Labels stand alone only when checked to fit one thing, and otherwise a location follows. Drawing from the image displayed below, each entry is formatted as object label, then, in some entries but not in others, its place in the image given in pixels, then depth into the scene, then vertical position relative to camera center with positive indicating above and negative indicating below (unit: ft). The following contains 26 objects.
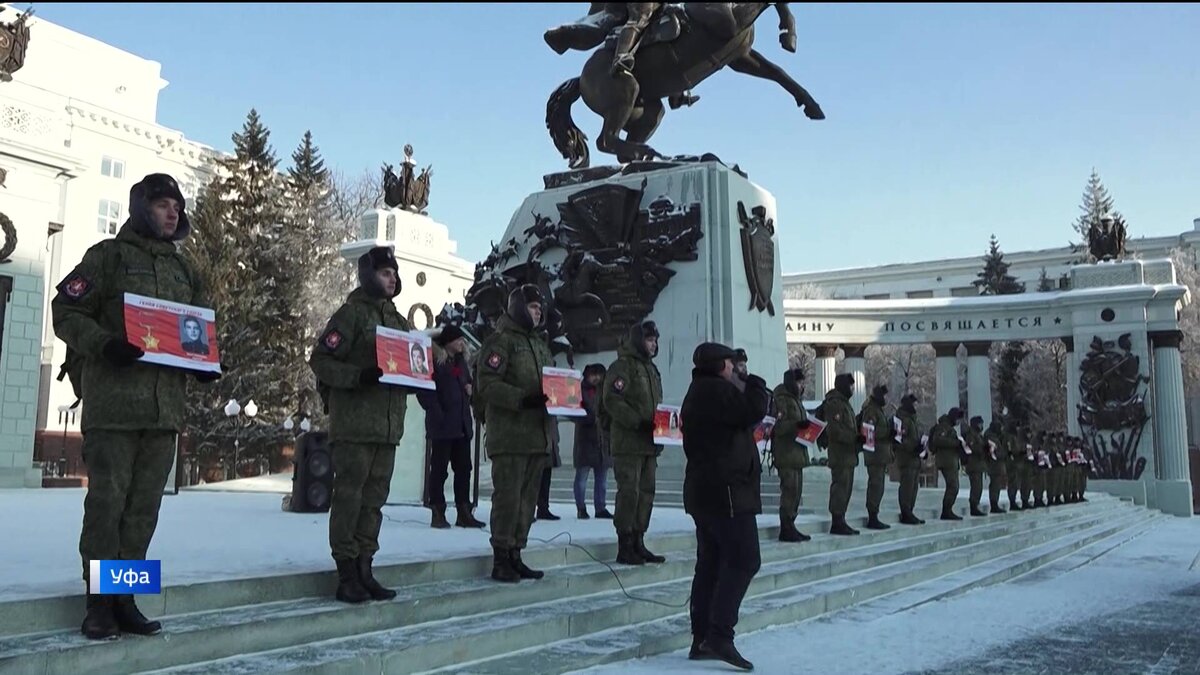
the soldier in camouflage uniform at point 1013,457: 60.75 -1.66
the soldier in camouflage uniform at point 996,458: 55.93 -1.60
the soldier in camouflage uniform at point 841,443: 35.63 -0.47
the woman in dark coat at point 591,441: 36.35 -0.44
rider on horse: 51.03 +22.66
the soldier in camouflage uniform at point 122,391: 13.25 +0.52
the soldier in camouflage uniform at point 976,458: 53.49 -1.53
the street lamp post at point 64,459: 83.92 -3.01
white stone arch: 90.48 +10.69
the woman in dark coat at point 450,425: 29.91 +0.12
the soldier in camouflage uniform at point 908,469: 42.96 -1.72
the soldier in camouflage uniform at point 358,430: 16.83 -0.03
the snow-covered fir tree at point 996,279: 160.15 +26.12
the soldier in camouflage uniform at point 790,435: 32.65 -0.16
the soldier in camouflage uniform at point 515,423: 20.30 +0.14
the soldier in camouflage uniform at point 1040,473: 64.44 -2.98
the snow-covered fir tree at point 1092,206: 181.88 +44.45
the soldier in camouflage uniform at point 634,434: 24.02 -0.11
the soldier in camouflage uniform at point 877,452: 38.86 -0.89
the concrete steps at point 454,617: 13.12 -3.37
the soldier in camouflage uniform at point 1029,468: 63.93 -2.54
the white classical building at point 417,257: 100.27 +18.48
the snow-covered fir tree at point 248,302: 101.40 +14.10
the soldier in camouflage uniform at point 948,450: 47.14 -0.97
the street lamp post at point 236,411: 72.30 +1.30
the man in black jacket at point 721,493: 17.35 -1.17
